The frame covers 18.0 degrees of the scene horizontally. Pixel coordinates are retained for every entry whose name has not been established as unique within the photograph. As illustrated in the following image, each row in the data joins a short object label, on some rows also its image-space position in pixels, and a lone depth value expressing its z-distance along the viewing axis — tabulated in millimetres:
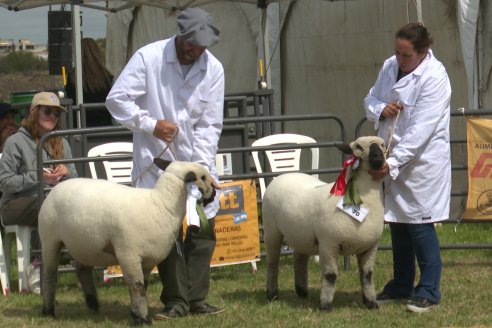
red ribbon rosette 10389
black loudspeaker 24500
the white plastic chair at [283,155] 14903
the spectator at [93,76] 20002
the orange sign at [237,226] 13386
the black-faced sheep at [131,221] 9805
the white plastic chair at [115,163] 13812
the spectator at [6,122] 16836
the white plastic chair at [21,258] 12709
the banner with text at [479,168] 13888
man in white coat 9996
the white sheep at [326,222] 10312
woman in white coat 10290
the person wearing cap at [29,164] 12534
